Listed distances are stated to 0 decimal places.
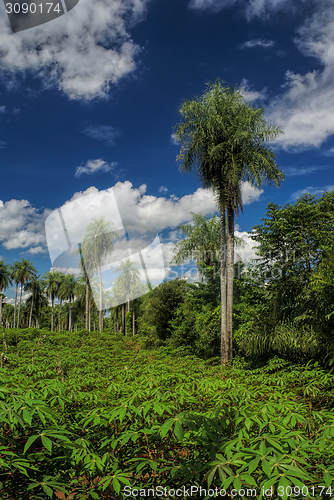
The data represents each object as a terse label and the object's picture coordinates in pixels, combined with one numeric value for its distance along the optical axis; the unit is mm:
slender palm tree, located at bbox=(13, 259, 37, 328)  53031
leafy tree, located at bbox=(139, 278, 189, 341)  24125
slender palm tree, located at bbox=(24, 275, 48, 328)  56688
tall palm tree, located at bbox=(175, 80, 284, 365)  12844
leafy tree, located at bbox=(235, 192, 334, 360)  10031
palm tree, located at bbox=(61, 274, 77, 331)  54753
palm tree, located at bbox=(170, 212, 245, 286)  20969
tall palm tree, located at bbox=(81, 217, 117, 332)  34375
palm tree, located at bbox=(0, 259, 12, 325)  52347
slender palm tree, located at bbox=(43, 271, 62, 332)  56350
